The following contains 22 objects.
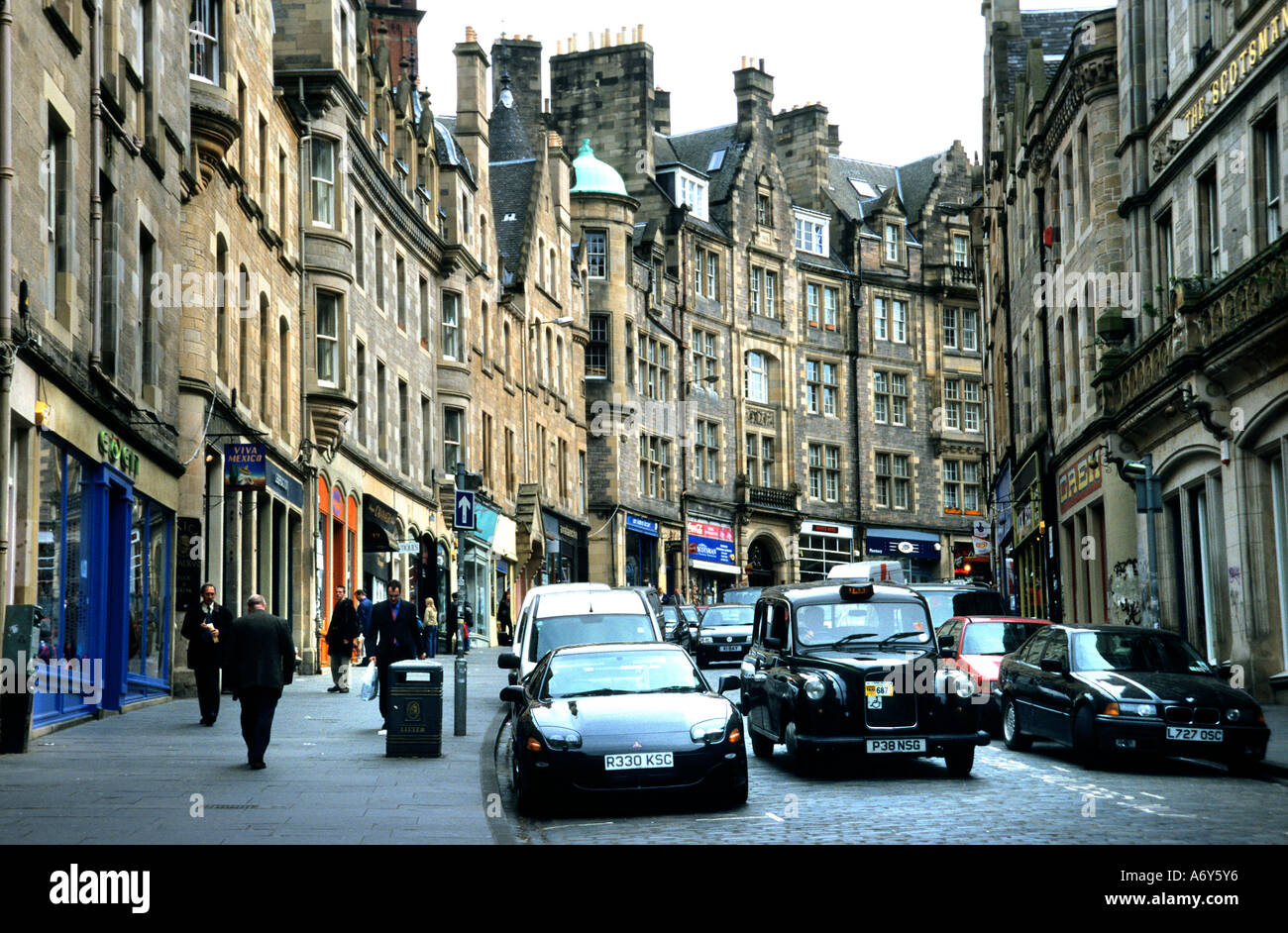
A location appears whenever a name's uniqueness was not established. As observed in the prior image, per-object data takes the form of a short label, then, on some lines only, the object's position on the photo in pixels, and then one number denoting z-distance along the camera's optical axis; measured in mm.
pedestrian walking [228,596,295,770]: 15477
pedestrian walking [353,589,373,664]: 35125
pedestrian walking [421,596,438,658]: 36188
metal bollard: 19859
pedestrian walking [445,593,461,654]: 40144
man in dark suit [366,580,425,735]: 20188
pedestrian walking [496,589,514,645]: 50031
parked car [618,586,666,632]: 22691
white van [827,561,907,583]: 44538
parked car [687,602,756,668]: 37188
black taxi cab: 15492
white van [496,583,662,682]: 20969
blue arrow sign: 27828
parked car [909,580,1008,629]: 25703
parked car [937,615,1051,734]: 20500
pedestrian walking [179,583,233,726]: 20172
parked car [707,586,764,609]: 42534
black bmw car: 15758
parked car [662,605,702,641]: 37019
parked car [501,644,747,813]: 13312
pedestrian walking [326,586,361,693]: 26234
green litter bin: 16891
